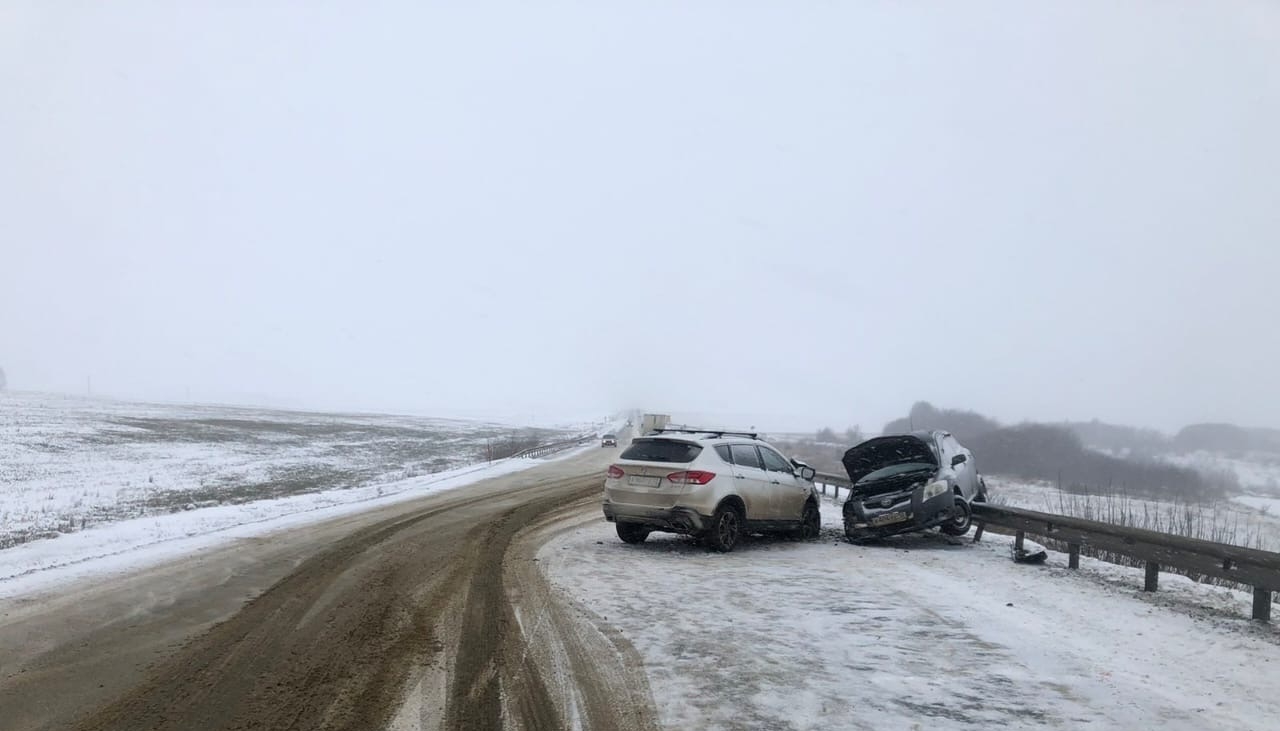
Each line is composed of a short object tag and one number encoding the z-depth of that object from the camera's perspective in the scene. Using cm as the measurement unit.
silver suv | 1154
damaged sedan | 1229
